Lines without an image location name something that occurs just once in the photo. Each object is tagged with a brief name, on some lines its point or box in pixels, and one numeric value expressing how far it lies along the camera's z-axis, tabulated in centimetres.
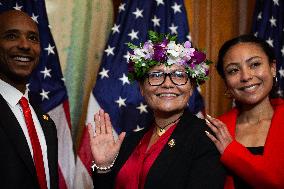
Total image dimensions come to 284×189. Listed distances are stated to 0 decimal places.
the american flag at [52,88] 336
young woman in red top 213
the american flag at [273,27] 348
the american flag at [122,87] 335
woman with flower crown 202
